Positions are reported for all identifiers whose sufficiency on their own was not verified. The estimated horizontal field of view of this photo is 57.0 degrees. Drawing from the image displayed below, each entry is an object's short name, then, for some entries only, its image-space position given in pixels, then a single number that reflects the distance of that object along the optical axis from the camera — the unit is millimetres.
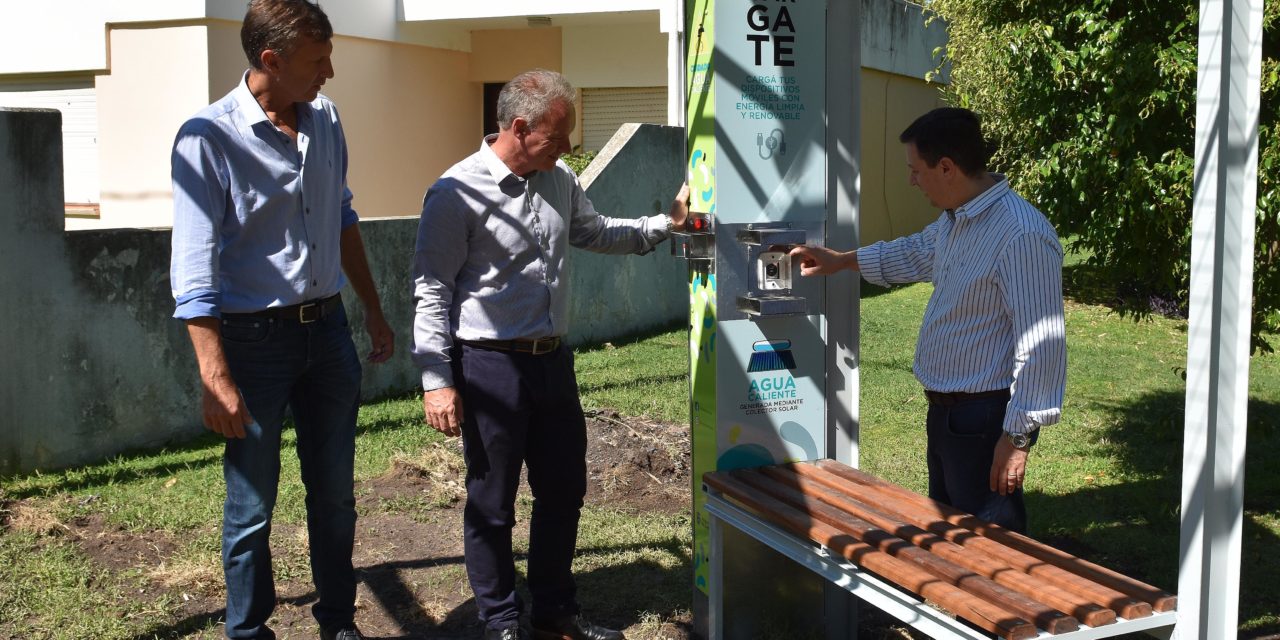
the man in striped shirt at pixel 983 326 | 3256
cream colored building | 13109
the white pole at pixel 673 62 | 12211
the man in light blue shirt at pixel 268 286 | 3285
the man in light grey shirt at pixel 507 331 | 3678
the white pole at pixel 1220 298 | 2549
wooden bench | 2768
